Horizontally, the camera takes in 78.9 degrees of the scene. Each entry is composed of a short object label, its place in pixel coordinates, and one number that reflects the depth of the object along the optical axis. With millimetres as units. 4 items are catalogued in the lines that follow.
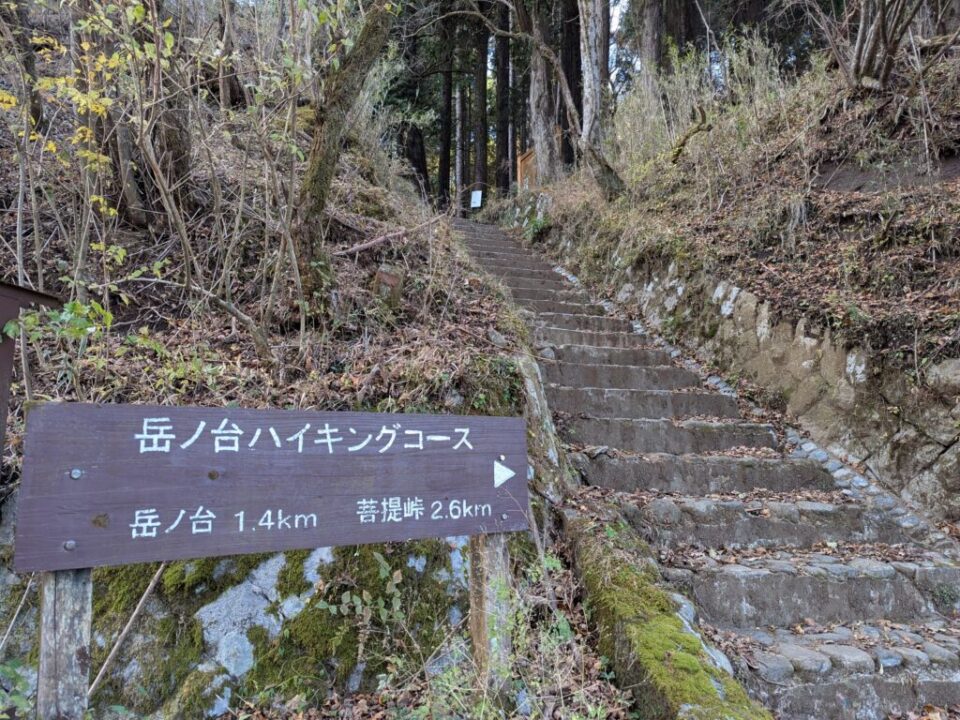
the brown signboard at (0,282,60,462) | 1991
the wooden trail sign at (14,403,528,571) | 1644
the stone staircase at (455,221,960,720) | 2863
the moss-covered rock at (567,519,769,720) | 2373
